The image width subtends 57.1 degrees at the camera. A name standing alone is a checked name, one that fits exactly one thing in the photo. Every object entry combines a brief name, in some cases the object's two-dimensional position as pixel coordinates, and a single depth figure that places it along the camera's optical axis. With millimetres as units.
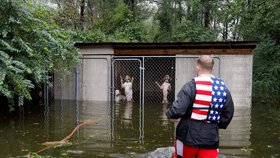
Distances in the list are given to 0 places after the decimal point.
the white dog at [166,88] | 10362
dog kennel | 9325
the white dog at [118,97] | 10674
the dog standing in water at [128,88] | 10625
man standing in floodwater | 2529
